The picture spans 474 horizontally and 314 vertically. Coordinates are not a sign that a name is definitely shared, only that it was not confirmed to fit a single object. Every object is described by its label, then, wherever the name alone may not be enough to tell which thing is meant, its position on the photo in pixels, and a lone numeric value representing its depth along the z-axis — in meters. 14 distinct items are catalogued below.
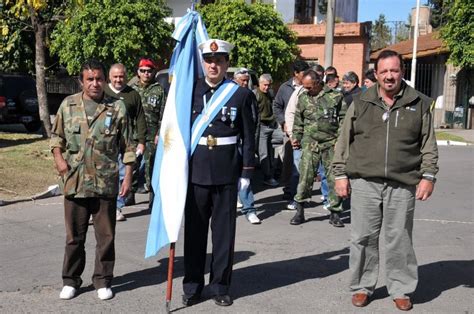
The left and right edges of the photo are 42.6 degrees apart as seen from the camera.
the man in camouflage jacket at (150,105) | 8.05
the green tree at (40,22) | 12.73
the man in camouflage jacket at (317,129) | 7.57
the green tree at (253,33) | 19.92
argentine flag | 4.68
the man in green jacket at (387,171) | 4.64
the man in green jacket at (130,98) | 7.13
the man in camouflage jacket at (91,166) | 4.79
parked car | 16.98
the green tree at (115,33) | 20.34
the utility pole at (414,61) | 23.62
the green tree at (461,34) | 22.41
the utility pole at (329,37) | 14.88
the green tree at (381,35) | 44.75
